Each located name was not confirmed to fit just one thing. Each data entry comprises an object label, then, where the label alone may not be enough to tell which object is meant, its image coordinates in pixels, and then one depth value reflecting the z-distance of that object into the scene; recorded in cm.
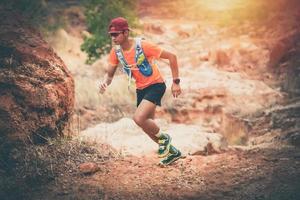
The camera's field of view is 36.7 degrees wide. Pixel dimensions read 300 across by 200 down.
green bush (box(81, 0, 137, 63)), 1450
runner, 460
